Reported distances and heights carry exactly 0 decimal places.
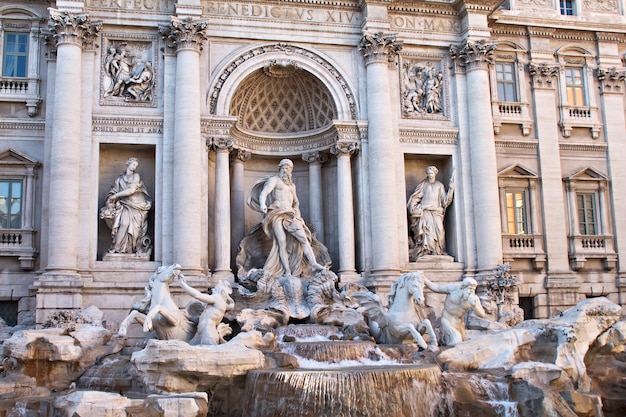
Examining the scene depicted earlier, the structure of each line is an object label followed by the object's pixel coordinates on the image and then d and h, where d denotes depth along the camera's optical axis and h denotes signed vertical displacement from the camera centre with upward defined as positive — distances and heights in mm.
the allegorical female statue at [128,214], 21062 +2426
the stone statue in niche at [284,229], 21656 +1971
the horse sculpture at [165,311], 17469 -293
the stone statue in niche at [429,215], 23219 +2422
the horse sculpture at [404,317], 17422 -583
